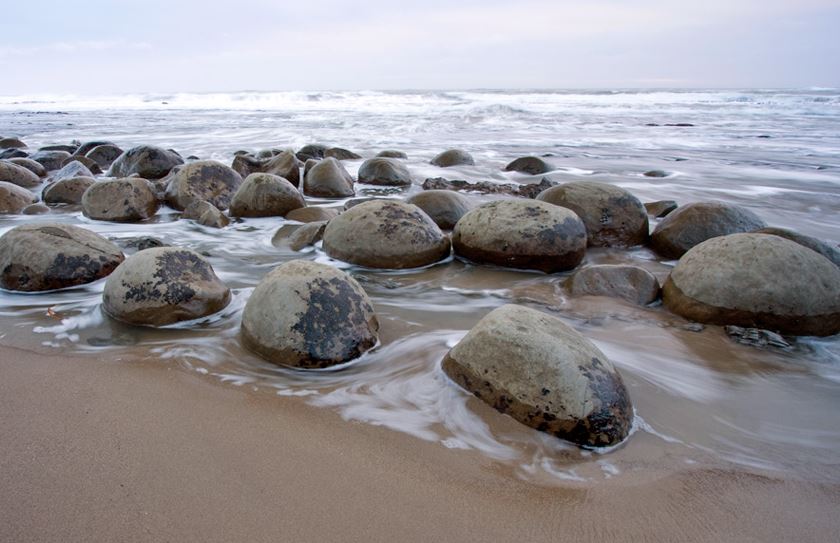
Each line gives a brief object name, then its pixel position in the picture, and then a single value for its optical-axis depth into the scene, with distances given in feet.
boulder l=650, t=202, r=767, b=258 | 12.04
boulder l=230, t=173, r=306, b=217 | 15.48
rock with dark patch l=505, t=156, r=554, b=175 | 24.63
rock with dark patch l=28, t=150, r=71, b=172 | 25.56
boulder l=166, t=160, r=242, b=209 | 16.24
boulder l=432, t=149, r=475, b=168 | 26.53
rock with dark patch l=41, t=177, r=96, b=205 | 17.33
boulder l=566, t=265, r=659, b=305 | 9.61
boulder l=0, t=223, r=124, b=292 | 9.41
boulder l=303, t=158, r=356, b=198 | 18.75
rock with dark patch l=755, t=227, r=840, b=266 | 10.04
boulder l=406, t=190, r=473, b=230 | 14.37
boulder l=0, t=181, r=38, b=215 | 15.99
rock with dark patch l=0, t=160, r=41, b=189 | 20.43
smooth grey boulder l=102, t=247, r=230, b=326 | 8.14
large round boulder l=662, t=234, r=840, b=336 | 8.30
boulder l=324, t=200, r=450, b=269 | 11.28
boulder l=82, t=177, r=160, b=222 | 15.28
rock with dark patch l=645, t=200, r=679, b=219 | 15.89
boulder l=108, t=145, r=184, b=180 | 22.13
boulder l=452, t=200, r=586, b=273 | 11.15
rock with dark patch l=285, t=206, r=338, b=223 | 15.21
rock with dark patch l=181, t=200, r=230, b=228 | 14.79
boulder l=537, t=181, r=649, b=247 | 12.96
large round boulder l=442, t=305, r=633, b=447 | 5.63
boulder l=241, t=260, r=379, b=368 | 7.02
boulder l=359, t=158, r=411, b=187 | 20.92
